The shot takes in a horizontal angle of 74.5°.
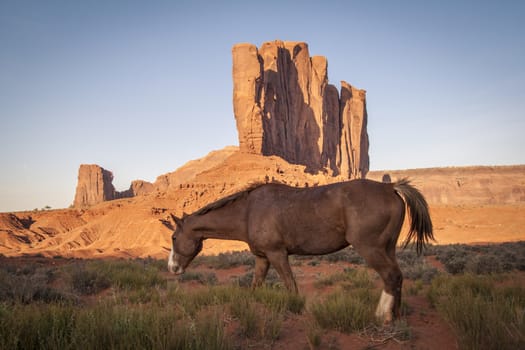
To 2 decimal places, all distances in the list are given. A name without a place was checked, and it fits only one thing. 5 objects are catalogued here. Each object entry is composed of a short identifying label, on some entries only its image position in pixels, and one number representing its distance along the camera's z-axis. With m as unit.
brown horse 4.79
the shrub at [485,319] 3.08
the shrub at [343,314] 4.30
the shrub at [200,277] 10.75
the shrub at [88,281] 8.80
